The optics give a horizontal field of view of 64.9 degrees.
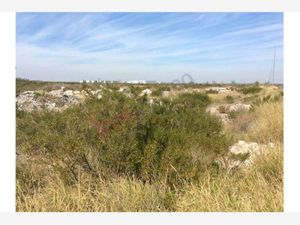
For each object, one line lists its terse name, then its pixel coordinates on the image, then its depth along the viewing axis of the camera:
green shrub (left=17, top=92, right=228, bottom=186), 2.77
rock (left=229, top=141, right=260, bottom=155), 4.11
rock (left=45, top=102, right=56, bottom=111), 5.58
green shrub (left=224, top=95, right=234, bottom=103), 11.14
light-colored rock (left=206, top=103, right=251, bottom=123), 7.54
